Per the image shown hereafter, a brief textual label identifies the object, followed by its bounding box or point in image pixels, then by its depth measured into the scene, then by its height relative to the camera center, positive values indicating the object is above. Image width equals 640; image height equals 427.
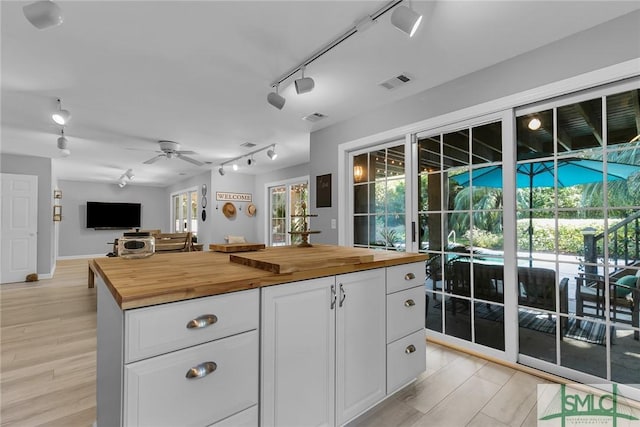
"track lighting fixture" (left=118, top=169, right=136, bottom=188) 7.15 +1.10
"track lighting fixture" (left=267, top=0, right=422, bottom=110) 1.52 +1.18
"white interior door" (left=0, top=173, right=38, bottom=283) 5.27 -0.14
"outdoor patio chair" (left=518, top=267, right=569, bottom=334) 2.11 -0.55
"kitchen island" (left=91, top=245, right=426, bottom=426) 0.94 -0.48
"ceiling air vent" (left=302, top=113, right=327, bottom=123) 3.55 +1.23
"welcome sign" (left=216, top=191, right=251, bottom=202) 7.12 +0.53
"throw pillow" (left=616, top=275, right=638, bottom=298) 1.84 -0.43
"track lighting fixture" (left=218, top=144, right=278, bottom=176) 4.64 +1.16
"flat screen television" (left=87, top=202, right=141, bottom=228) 9.03 +0.11
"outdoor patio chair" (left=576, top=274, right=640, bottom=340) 1.83 -0.54
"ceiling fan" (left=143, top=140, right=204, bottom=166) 4.59 +1.09
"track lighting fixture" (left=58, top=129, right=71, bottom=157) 3.72 +0.95
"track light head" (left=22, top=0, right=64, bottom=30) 1.42 +1.00
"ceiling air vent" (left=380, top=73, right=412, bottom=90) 2.62 +1.24
